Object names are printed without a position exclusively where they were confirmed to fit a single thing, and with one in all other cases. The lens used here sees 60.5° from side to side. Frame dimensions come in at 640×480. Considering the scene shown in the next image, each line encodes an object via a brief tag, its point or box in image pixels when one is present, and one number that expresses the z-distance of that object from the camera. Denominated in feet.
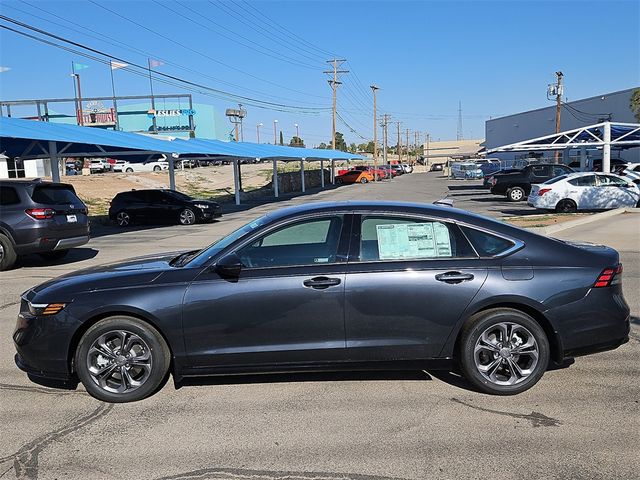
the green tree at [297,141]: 429.46
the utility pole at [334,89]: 186.91
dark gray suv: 34.24
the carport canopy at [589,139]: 67.62
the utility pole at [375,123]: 217.77
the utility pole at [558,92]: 140.10
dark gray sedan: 13.89
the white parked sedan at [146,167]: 205.85
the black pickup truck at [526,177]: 85.66
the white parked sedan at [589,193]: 61.98
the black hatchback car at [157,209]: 70.28
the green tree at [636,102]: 126.93
